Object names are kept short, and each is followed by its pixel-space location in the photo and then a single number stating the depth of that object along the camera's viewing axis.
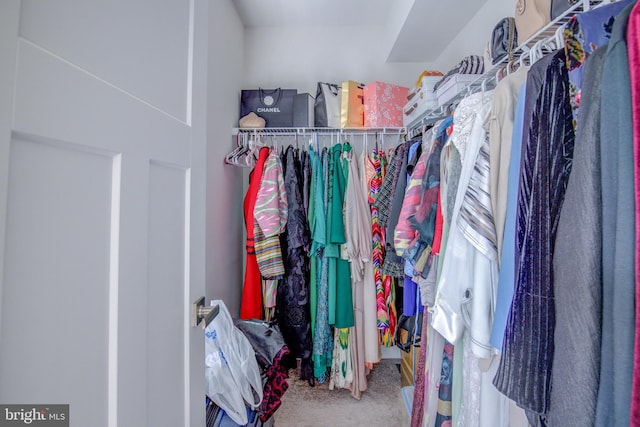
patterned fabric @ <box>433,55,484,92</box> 1.21
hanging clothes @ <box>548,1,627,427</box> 0.40
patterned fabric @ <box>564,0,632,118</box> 0.53
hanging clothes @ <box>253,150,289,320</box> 1.58
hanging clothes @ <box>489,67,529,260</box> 0.68
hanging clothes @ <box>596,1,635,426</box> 0.36
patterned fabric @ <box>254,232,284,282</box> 1.60
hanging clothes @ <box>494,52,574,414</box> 0.51
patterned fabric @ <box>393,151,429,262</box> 1.12
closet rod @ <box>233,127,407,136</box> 1.88
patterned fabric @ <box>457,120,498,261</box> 0.72
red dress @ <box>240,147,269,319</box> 1.72
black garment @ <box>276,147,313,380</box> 1.68
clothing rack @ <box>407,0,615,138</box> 0.71
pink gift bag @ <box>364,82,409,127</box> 1.84
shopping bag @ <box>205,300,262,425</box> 1.09
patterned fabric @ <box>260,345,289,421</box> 1.30
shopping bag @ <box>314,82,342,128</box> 1.89
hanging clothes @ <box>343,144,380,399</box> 1.64
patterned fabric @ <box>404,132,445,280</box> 1.01
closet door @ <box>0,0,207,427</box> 0.34
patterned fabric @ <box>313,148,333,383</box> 1.68
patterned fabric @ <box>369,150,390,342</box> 1.63
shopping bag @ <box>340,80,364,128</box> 1.87
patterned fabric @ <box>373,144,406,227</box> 1.47
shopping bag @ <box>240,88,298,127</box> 1.91
